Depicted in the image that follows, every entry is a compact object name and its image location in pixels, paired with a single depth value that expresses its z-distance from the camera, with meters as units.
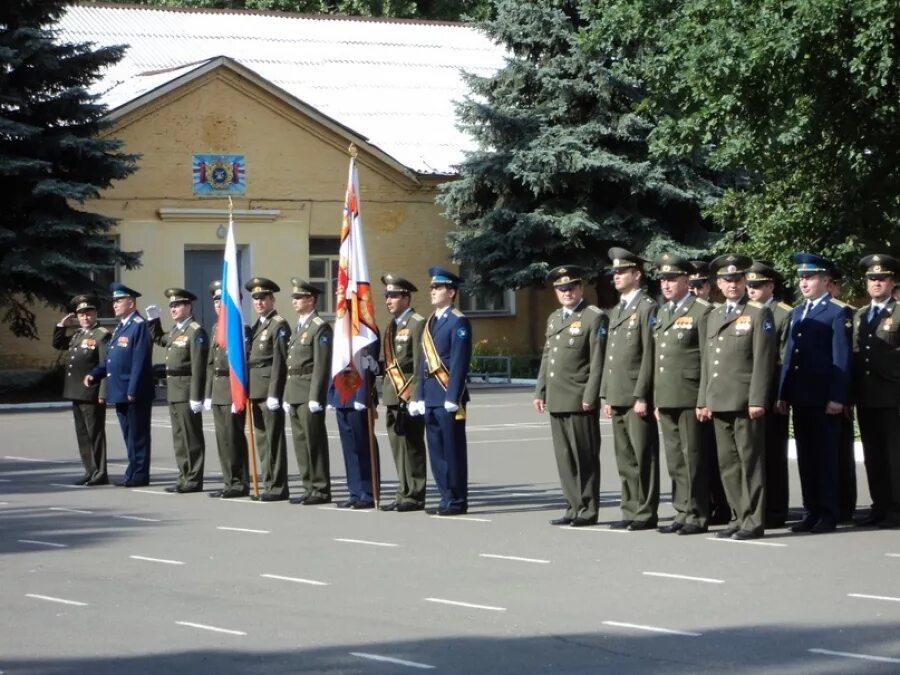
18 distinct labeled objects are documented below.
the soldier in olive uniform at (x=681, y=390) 12.34
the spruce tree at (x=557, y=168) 36.50
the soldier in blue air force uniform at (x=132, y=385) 17.02
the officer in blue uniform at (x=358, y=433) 14.85
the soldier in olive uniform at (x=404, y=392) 14.45
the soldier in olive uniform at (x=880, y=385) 12.52
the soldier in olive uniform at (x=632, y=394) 12.68
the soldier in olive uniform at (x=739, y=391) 11.95
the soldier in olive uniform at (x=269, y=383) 15.52
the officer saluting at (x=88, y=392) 17.28
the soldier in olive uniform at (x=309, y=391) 15.17
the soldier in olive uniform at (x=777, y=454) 12.72
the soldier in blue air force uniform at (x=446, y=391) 14.02
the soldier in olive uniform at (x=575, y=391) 13.06
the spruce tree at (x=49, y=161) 31.33
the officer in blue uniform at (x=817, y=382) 12.30
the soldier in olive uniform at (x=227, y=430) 15.98
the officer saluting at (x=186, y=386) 16.44
